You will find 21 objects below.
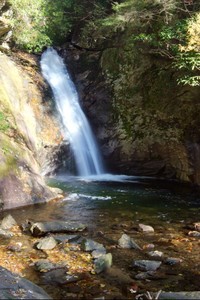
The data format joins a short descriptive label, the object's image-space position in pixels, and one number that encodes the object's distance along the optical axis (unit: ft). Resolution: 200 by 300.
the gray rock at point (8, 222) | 25.12
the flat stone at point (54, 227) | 23.96
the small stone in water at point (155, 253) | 20.73
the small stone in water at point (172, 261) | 19.66
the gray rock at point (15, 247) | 20.95
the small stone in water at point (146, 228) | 25.57
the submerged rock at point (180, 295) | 14.62
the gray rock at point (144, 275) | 17.60
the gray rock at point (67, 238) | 22.81
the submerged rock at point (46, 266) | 18.29
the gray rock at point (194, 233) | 24.57
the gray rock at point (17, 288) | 13.97
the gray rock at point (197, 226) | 26.15
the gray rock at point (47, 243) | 21.39
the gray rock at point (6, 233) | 23.35
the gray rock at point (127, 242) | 22.02
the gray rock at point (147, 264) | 18.71
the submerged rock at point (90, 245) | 21.31
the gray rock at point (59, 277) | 16.97
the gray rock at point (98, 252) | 20.33
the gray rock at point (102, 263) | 18.46
